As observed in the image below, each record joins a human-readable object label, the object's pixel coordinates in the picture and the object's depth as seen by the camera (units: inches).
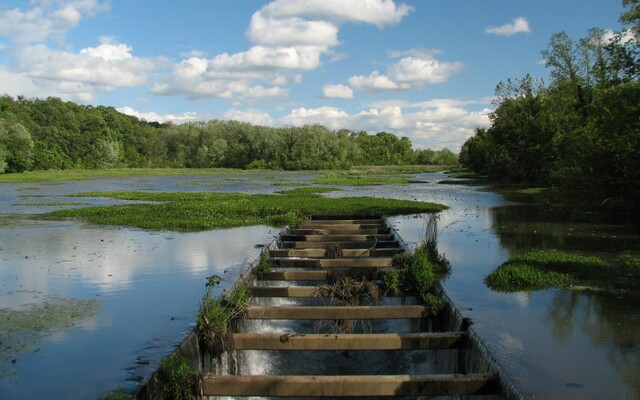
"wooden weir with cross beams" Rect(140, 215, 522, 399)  262.8
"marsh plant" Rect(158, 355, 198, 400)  260.7
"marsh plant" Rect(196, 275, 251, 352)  323.9
